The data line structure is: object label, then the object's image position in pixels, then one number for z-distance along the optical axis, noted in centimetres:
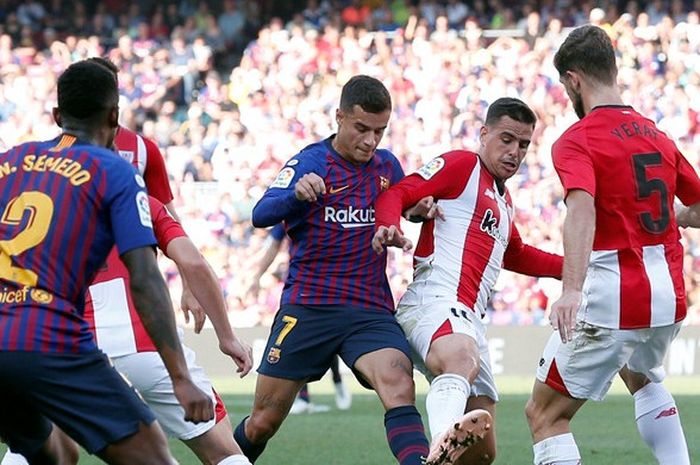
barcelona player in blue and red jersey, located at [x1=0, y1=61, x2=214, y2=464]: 912
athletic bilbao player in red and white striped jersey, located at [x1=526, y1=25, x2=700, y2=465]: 1276
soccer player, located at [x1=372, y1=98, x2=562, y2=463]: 1355
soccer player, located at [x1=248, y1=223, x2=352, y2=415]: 2666
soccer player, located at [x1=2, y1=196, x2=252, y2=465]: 1100
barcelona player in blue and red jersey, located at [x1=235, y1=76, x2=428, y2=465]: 1394
